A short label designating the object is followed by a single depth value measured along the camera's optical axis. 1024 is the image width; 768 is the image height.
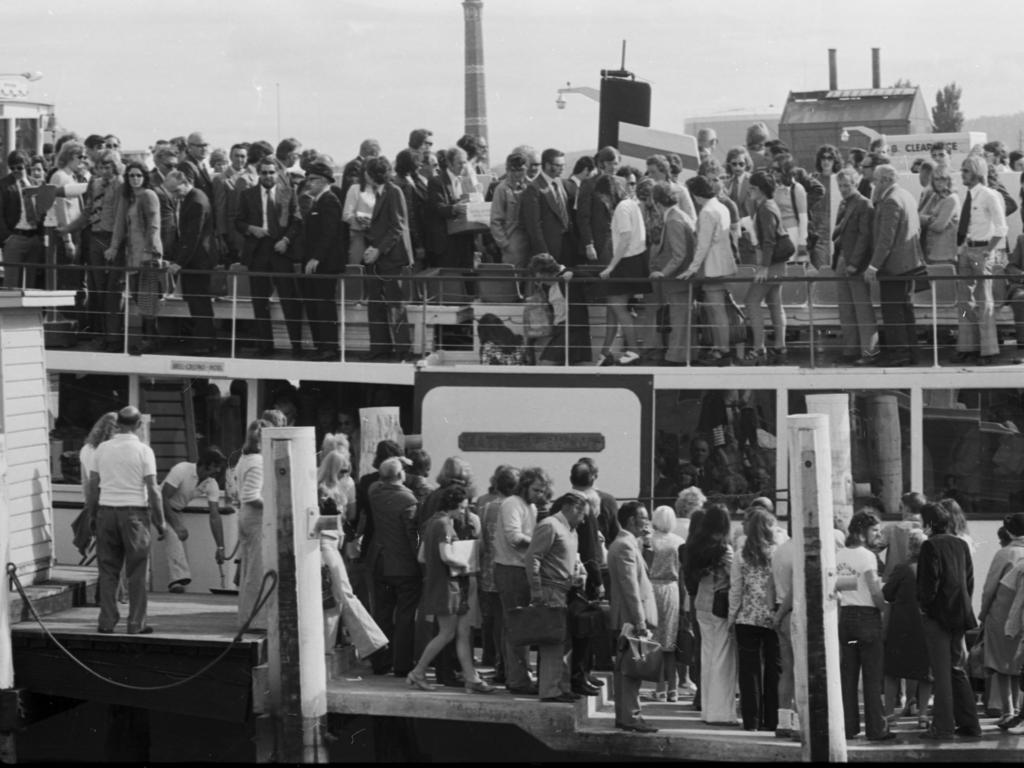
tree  83.06
